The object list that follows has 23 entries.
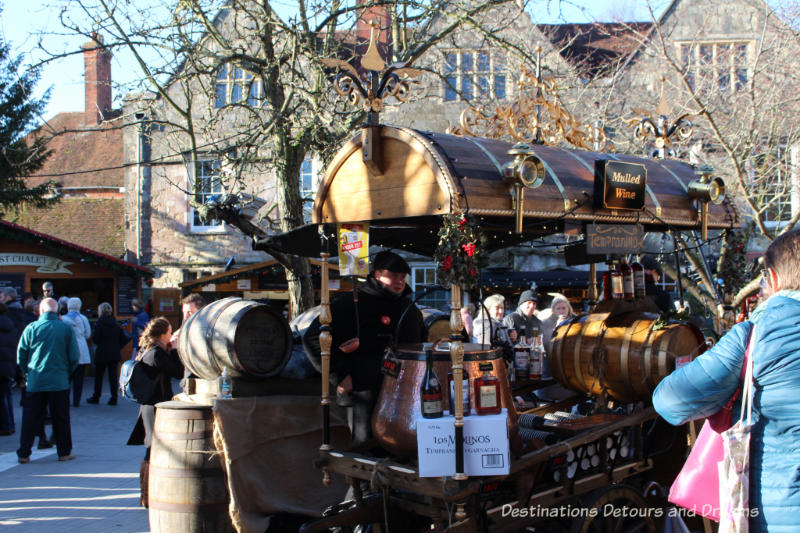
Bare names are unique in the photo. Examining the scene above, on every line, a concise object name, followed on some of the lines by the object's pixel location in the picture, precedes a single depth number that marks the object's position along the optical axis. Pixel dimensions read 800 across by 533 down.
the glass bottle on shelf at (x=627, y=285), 5.48
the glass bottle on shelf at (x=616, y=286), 5.48
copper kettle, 4.16
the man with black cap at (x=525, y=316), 7.45
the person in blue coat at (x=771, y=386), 2.54
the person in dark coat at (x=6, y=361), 9.13
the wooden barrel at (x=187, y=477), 4.94
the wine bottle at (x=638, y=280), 5.60
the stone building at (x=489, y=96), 13.11
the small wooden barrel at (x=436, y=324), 6.61
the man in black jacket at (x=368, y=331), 4.87
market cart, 4.12
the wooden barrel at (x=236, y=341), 5.19
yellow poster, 4.91
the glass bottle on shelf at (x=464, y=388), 3.99
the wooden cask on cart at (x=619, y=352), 4.93
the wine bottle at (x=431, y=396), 3.93
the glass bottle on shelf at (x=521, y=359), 5.96
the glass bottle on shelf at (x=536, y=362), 5.98
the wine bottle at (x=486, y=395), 3.97
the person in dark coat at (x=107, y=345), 12.09
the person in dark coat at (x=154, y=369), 6.05
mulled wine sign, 4.84
